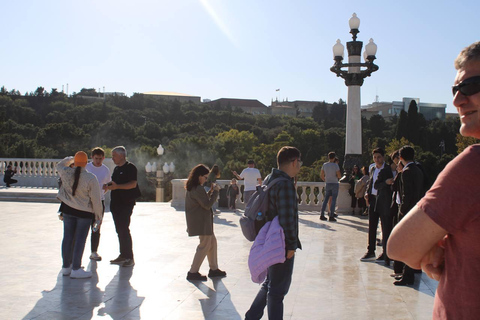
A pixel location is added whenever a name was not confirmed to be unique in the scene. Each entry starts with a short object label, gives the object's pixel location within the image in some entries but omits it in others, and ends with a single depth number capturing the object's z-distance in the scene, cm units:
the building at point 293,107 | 17800
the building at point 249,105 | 17425
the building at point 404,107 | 15112
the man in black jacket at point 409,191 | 634
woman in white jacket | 649
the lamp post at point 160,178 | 2474
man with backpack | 409
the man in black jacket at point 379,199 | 759
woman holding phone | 646
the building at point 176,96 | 16155
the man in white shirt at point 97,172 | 786
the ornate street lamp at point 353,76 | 1461
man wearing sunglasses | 155
